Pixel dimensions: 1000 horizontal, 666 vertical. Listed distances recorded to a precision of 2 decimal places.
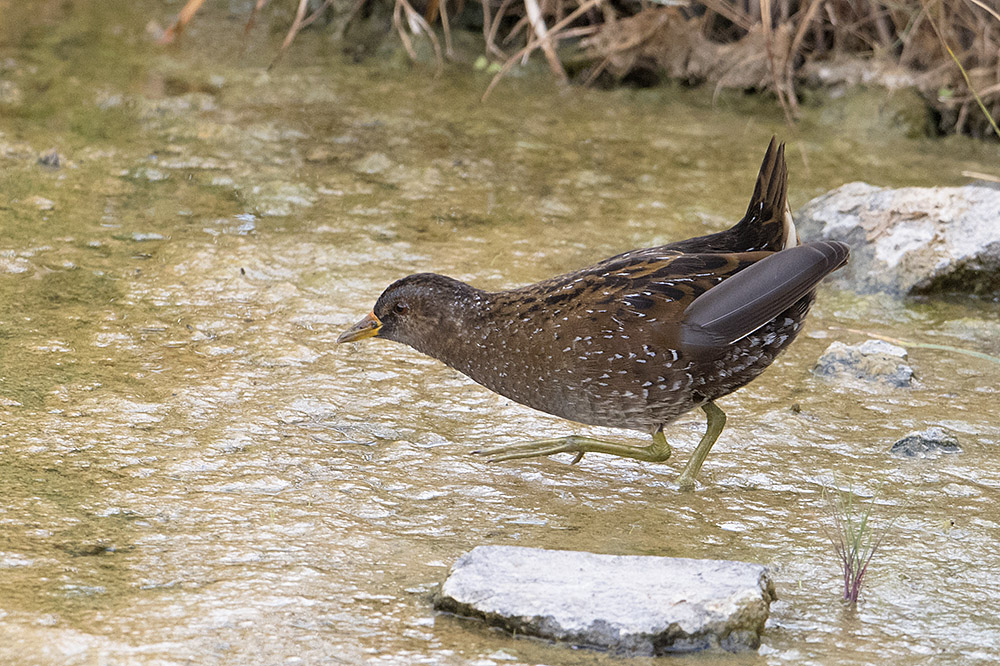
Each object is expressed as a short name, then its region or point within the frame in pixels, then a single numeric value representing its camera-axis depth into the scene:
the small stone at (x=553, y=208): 11.09
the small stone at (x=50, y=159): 10.93
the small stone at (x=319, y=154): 11.79
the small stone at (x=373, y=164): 11.69
